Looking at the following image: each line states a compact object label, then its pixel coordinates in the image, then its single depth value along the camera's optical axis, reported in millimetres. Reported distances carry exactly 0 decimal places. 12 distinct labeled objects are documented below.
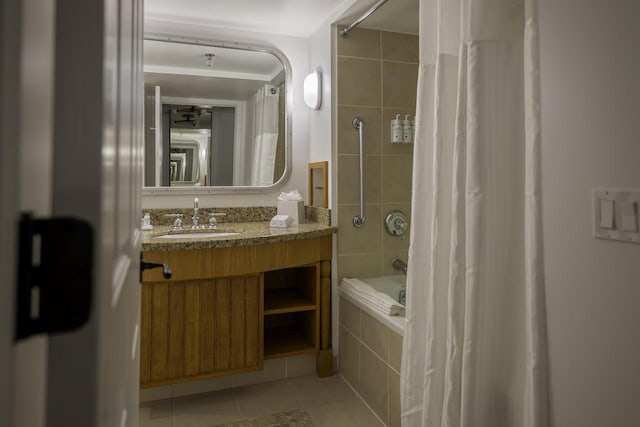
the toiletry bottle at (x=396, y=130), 2623
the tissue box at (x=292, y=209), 2691
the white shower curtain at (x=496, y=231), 1109
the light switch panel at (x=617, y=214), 889
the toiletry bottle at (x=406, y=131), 2641
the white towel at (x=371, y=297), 2035
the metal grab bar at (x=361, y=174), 2566
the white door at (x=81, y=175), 344
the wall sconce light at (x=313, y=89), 2729
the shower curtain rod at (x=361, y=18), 2168
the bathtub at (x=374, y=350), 1967
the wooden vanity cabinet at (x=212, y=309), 2082
